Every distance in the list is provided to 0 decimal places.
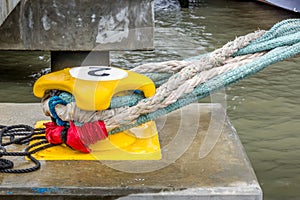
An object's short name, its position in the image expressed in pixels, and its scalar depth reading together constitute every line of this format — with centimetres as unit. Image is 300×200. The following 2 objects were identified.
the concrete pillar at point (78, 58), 445
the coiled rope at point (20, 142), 220
